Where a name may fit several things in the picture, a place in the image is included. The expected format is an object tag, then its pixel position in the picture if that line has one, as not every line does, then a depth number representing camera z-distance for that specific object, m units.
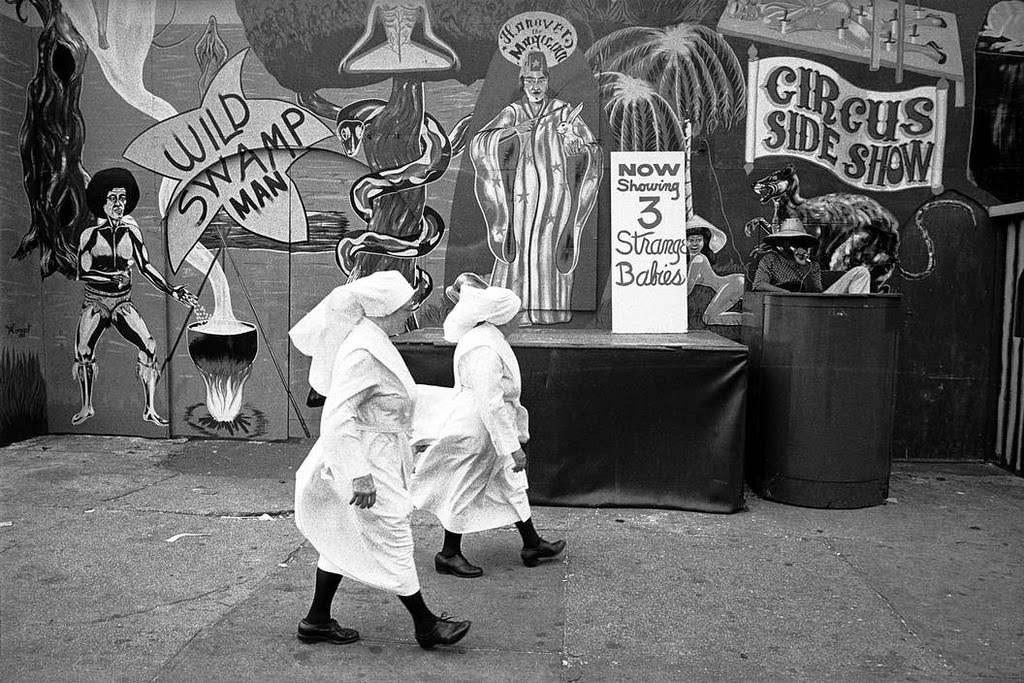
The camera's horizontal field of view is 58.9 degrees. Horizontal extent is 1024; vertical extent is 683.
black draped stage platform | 6.69
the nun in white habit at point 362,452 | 4.15
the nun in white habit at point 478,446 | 5.10
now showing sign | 7.89
